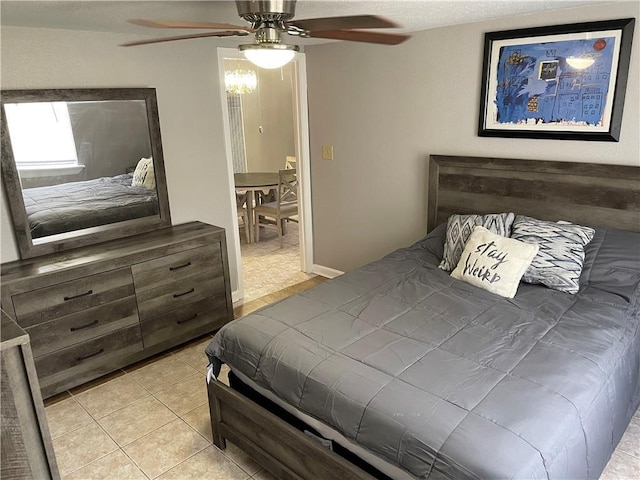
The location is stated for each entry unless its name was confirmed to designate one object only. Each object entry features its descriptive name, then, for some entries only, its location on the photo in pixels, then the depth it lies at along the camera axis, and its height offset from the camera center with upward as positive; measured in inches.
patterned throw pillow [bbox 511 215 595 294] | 96.7 -27.7
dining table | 208.7 -24.0
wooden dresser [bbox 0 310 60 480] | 56.6 -33.4
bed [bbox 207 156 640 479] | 59.4 -36.3
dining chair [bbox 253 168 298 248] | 200.2 -33.2
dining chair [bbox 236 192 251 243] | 222.7 -39.5
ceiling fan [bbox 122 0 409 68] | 66.2 +14.7
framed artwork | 100.4 +8.6
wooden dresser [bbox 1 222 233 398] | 102.3 -38.6
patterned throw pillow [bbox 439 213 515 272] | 109.4 -25.0
